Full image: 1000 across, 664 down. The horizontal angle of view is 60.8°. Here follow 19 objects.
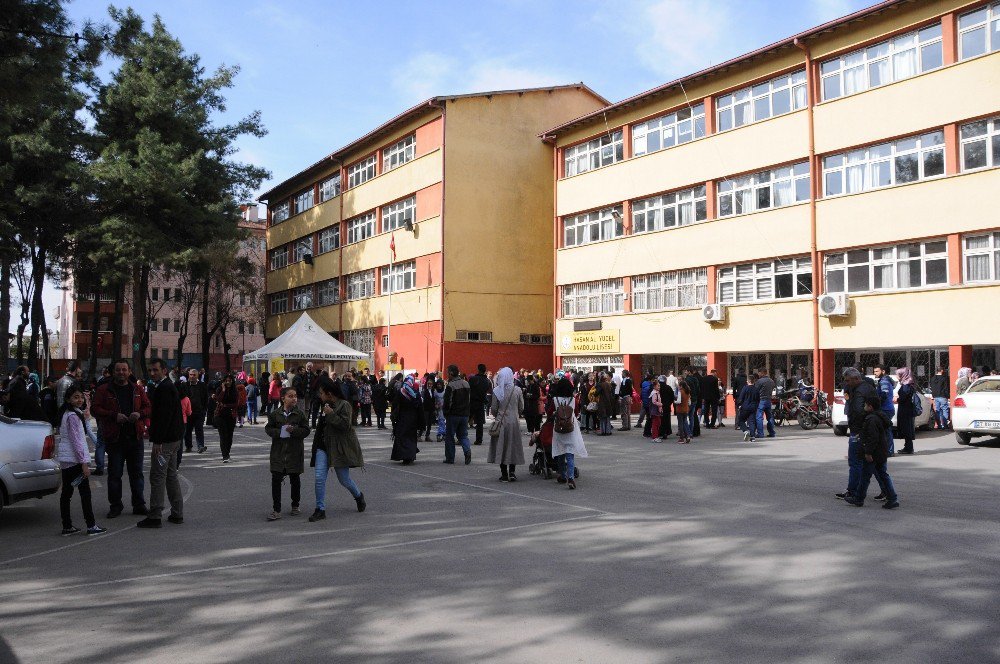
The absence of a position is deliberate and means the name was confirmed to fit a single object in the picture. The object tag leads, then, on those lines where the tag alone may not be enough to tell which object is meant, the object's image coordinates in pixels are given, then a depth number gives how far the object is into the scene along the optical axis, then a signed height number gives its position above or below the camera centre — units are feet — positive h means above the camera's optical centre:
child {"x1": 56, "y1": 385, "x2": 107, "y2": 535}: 29.63 -3.06
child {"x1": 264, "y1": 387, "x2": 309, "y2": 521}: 32.48 -2.80
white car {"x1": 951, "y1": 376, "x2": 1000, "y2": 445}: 56.24 -2.82
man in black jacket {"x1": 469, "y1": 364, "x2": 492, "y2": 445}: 63.52 -1.69
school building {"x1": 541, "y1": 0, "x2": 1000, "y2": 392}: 77.66 +17.40
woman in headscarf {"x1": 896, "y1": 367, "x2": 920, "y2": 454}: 55.36 -2.71
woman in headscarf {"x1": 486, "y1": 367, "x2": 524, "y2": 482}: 42.39 -2.38
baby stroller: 42.65 -4.42
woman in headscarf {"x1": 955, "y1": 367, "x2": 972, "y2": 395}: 73.61 -0.99
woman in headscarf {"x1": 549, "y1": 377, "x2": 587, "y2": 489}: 40.32 -3.64
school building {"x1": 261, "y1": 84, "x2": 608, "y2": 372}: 125.59 +21.73
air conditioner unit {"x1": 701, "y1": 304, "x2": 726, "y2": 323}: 97.40 +6.57
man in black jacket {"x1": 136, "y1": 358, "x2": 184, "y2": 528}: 30.78 -2.77
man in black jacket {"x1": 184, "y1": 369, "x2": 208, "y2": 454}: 55.31 -2.35
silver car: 30.91 -3.22
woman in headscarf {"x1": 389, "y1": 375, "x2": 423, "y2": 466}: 51.03 -3.14
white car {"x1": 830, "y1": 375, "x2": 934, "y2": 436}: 68.18 -3.77
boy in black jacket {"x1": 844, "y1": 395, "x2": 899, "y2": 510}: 33.01 -3.09
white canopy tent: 104.47 +3.31
